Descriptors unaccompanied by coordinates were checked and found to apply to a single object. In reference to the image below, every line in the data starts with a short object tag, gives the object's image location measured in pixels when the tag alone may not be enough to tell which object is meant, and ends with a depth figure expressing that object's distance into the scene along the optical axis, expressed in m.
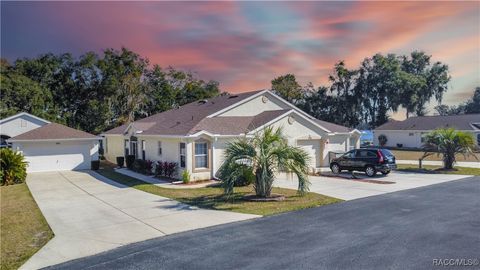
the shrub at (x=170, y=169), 21.39
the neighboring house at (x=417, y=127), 45.53
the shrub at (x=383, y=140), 53.16
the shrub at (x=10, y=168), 21.27
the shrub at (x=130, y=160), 27.34
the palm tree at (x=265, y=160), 14.26
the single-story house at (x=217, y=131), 20.77
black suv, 21.44
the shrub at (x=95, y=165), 27.84
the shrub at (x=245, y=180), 17.93
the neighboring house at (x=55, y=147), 26.30
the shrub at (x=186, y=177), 19.69
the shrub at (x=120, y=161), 29.58
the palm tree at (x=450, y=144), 23.95
